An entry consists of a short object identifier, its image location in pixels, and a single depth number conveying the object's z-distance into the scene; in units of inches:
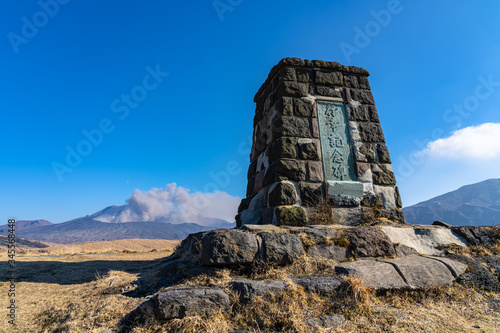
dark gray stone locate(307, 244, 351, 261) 127.8
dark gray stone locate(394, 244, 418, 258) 143.3
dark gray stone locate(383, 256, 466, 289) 117.2
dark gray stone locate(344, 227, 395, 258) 134.7
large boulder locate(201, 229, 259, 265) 113.0
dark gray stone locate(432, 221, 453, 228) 180.5
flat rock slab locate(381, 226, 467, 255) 150.5
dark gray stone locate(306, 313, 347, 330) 91.0
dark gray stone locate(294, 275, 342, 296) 105.9
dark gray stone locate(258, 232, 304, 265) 118.4
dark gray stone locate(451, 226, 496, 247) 160.9
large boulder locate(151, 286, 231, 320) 91.3
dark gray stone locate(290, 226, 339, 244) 132.0
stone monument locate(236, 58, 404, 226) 171.7
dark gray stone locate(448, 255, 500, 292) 126.0
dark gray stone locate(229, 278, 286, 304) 99.1
